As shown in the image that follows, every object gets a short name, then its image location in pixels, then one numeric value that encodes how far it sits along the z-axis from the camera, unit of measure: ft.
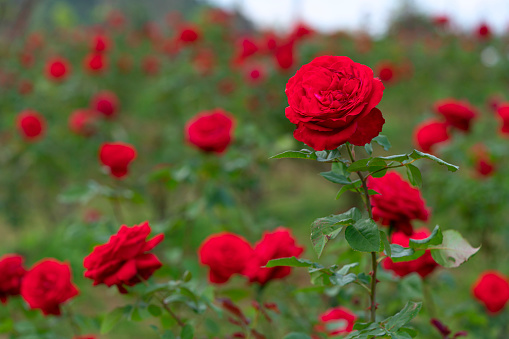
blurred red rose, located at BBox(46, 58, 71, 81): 11.32
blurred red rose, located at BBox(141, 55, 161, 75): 14.11
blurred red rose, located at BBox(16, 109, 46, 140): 8.87
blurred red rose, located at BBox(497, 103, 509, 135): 7.22
